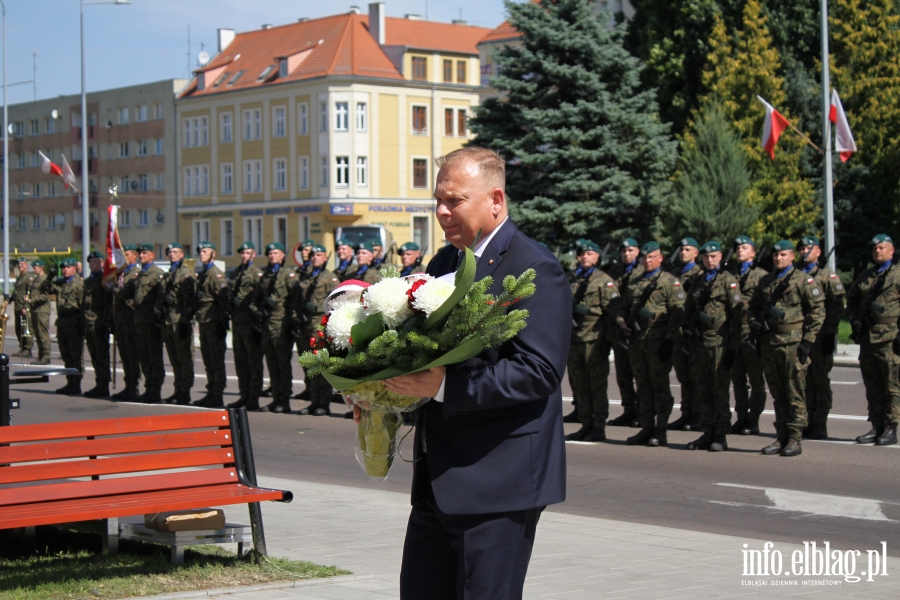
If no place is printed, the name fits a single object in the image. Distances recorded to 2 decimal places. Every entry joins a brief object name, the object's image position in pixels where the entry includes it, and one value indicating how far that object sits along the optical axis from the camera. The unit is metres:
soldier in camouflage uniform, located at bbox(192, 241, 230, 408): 16.45
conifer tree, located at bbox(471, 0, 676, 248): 30.09
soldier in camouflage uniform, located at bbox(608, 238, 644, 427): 13.84
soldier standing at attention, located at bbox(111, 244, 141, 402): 17.50
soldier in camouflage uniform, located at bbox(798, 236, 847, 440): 12.16
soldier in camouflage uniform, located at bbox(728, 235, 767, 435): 12.58
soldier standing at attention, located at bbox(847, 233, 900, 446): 11.86
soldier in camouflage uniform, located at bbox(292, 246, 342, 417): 15.43
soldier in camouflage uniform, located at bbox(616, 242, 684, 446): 12.34
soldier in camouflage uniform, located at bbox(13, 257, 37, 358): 26.69
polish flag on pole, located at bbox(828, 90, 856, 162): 24.95
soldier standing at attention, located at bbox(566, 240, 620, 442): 12.74
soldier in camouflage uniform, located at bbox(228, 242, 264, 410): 16.17
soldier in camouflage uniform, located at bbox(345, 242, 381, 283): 15.70
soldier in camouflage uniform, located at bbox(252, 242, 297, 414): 15.82
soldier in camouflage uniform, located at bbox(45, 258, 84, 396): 19.44
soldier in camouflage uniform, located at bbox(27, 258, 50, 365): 25.69
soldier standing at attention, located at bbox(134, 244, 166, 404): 17.17
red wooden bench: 6.25
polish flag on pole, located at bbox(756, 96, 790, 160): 26.70
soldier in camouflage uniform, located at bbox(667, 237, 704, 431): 13.34
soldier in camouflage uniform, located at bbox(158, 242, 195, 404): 16.70
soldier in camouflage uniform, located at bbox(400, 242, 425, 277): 15.75
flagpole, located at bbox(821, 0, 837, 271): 24.42
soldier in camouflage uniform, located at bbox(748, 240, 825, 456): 11.32
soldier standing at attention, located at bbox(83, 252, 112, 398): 18.31
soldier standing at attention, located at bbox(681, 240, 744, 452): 12.42
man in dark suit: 3.57
